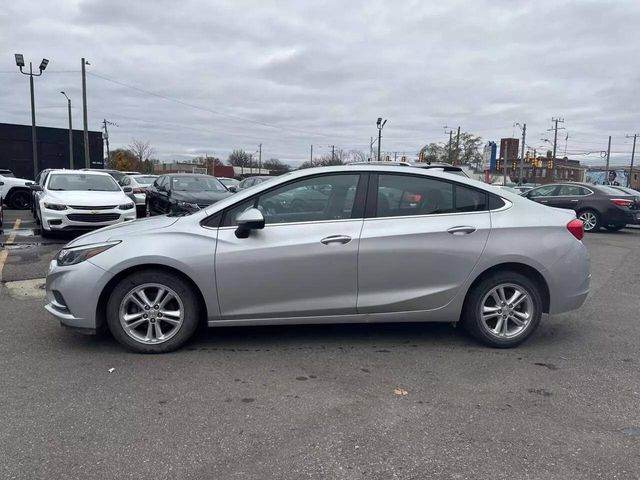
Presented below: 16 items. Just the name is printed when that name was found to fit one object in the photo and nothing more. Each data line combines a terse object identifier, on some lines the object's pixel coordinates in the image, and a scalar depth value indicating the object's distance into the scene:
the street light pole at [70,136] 34.62
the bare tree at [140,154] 86.11
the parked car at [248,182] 20.76
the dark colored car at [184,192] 12.54
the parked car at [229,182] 22.23
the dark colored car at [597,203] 15.65
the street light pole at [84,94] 27.53
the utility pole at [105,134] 53.44
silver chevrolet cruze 4.40
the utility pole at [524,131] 69.75
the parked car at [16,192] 18.31
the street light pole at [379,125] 32.91
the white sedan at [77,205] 10.74
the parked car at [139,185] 16.02
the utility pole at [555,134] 74.96
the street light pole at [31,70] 25.86
